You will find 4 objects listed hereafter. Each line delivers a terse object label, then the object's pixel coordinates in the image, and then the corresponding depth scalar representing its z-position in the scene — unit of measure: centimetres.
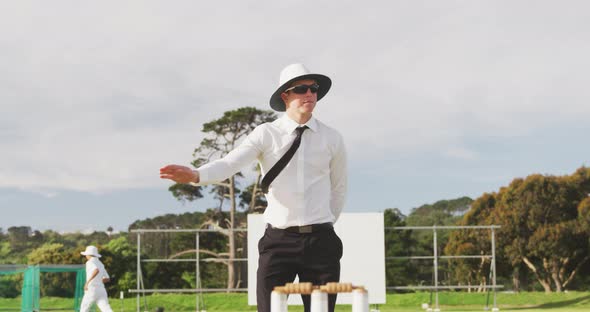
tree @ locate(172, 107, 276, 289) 3872
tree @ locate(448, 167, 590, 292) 3806
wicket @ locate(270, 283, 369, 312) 338
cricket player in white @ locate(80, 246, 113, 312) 1606
